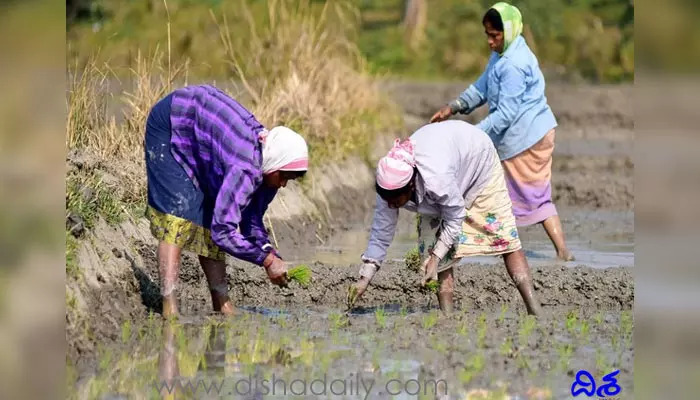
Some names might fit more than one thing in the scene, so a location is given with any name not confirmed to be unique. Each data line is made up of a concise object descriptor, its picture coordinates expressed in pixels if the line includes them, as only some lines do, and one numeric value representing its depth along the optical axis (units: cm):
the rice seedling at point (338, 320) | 1396
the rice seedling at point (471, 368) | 1149
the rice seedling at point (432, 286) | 1404
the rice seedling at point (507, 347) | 1238
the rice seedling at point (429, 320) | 1366
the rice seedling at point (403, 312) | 1457
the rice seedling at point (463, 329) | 1332
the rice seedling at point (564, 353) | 1207
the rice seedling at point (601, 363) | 1181
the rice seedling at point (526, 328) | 1298
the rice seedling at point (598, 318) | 1433
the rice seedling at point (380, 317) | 1396
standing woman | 1773
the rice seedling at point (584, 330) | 1350
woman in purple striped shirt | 1298
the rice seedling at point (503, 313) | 1420
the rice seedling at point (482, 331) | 1281
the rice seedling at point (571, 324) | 1381
